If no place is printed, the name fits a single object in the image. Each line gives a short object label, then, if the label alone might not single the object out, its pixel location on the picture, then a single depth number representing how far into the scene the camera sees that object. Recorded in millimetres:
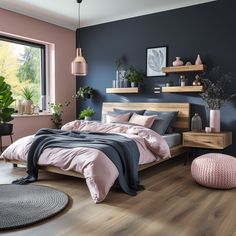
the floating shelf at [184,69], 4885
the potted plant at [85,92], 6453
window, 5645
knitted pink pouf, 3320
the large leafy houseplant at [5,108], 4945
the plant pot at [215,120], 4617
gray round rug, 2439
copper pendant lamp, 4594
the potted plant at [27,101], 5816
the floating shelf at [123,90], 5711
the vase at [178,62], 5144
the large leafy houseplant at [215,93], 4637
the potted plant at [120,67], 6050
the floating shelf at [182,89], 4957
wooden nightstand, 4352
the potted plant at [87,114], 6039
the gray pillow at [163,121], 4871
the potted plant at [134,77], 5695
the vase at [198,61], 4934
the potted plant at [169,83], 5367
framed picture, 5512
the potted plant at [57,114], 6322
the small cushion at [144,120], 4843
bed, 3016
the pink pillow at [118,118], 5254
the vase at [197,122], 4980
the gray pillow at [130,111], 5488
